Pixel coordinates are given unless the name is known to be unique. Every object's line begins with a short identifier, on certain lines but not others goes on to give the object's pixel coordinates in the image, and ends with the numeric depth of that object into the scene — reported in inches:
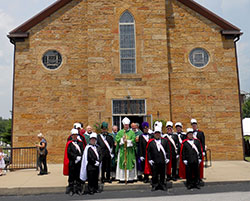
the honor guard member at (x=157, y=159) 283.3
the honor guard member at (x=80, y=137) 313.1
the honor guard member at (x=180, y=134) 339.6
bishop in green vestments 303.9
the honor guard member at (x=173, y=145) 319.0
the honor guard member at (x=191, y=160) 285.6
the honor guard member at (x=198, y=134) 347.3
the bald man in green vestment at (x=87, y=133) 333.6
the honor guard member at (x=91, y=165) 272.4
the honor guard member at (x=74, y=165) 276.2
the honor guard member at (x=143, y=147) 303.3
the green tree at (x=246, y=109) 1919.3
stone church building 476.4
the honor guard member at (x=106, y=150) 308.8
